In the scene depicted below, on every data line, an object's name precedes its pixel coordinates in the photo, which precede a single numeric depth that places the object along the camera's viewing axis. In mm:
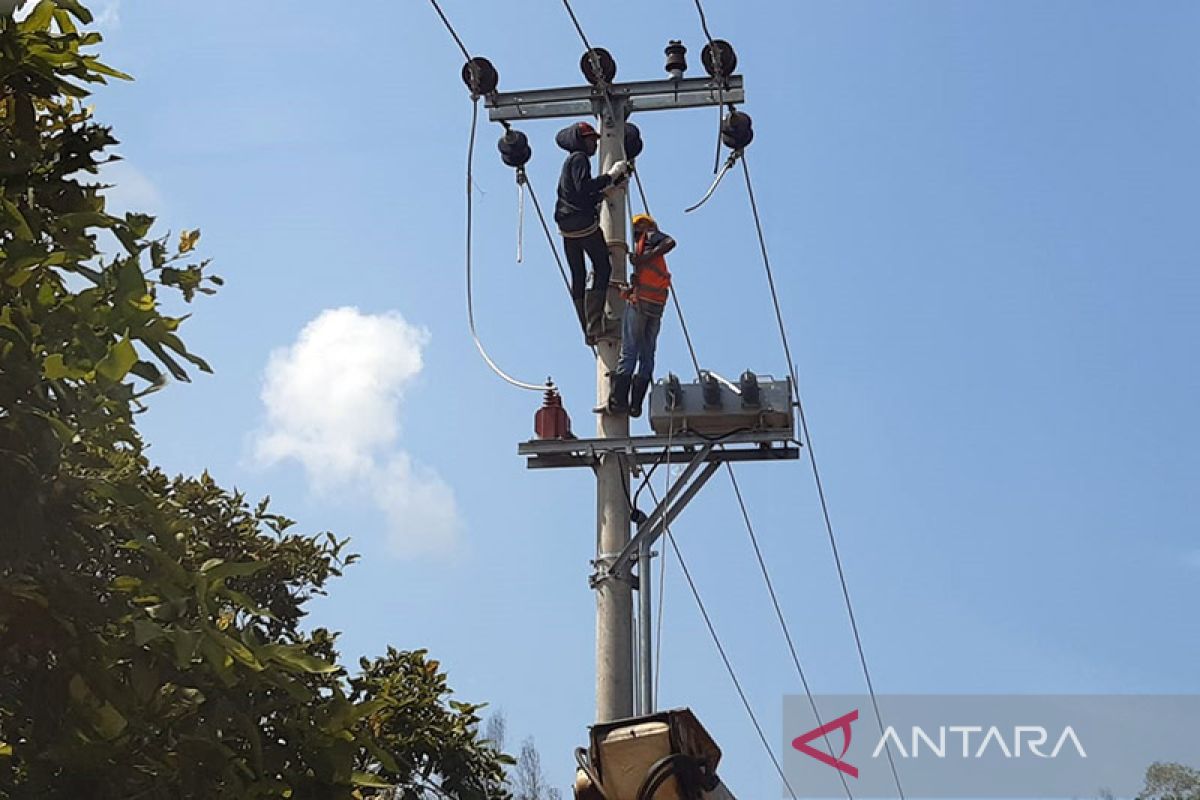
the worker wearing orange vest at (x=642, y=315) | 12594
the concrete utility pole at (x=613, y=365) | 11758
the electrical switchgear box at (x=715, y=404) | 12453
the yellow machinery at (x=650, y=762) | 8648
